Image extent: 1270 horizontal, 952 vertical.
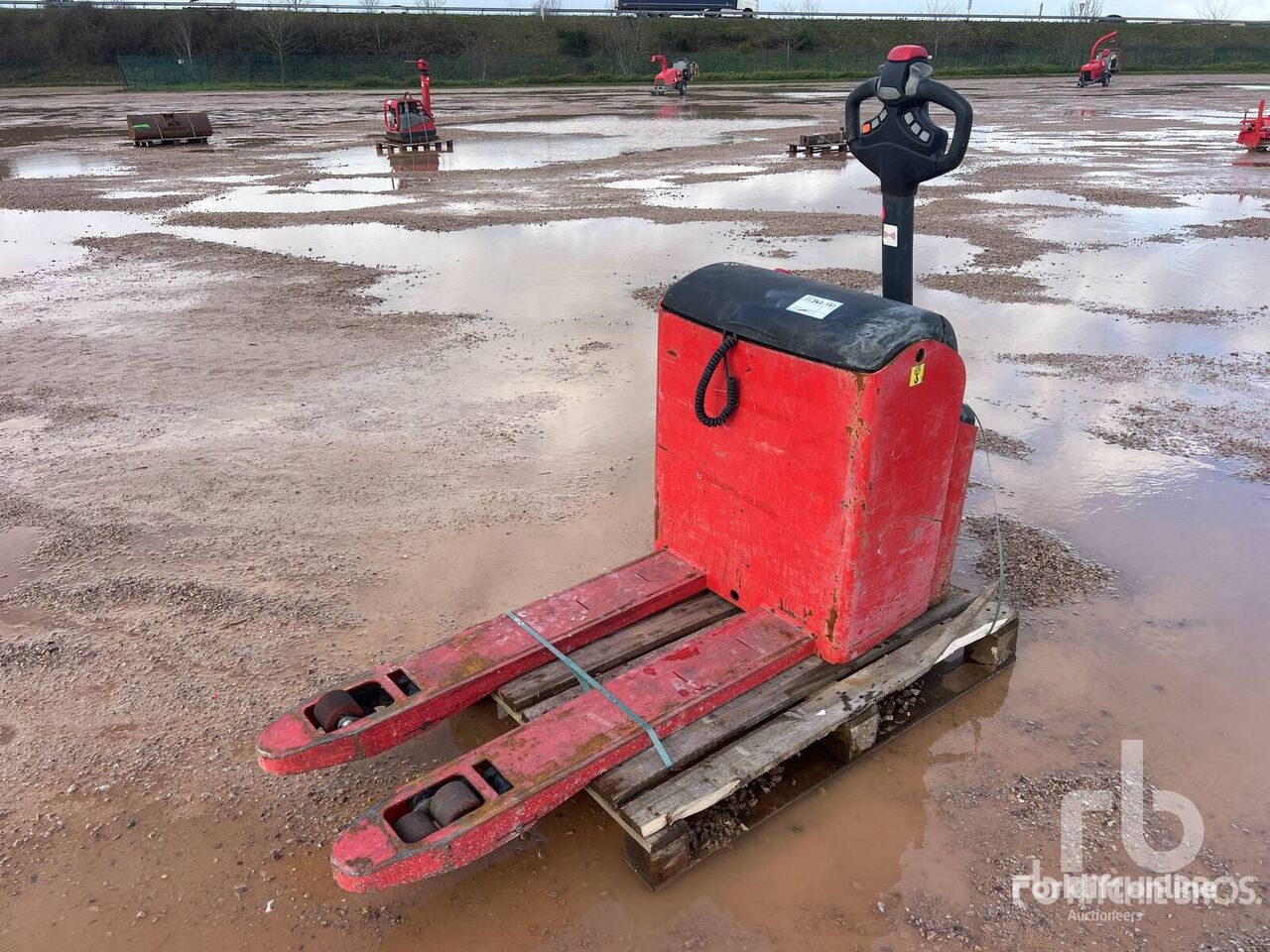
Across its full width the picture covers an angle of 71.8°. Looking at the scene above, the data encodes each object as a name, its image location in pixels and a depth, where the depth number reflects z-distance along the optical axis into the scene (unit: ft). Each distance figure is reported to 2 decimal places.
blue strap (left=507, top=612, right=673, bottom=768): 9.17
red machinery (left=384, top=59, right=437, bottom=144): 69.26
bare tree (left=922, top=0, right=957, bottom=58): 201.44
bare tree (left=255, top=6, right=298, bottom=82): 171.01
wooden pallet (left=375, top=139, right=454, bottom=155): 70.33
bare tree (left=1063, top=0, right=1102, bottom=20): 262.26
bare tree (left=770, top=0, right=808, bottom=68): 200.61
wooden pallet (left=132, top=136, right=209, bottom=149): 76.60
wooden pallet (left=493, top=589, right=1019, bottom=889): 8.86
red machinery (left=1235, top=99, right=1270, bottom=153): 64.11
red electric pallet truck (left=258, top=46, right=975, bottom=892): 8.78
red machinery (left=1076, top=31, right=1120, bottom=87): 132.98
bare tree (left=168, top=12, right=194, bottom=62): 171.89
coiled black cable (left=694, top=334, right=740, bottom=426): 10.22
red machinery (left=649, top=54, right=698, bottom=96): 127.44
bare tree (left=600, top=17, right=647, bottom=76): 183.73
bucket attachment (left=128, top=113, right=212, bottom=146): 75.92
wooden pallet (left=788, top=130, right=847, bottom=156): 66.03
